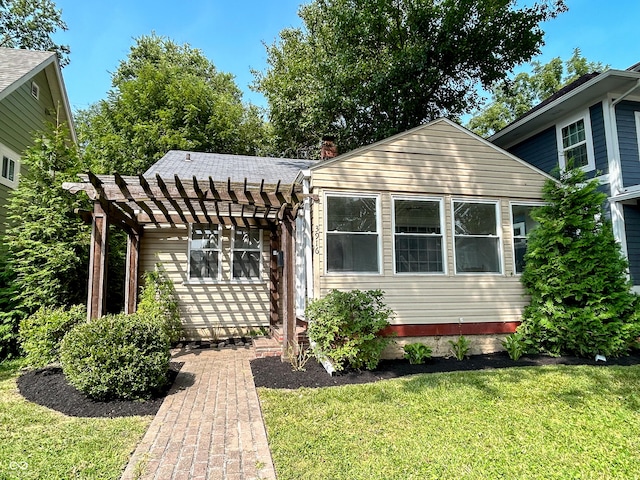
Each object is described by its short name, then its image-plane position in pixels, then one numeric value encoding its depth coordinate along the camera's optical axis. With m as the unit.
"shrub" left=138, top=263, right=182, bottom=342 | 8.11
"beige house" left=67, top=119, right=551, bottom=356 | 6.69
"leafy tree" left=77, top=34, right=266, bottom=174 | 18.12
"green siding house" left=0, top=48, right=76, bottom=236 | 9.64
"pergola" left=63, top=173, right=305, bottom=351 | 6.12
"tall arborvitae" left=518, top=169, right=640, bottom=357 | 6.73
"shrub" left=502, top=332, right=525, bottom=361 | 6.76
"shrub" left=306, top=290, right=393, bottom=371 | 5.86
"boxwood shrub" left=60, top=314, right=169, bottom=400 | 4.58
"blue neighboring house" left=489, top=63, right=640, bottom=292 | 8.27
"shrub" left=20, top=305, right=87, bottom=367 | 6.20
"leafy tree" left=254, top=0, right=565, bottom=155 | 13.12
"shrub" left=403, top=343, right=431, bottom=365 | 6.56
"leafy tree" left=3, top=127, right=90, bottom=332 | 7.41
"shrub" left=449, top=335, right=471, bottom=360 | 6.83
